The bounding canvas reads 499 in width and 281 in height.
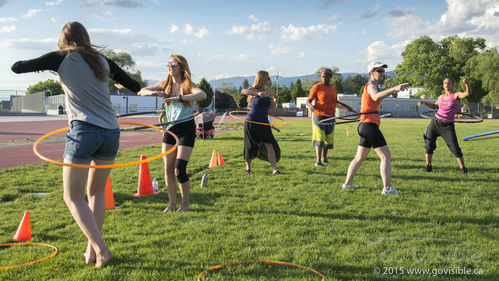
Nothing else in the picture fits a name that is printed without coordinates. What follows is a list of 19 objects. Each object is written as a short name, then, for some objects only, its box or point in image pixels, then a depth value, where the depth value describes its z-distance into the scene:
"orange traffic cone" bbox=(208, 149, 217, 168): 10.14
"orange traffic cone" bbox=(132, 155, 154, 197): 6.90
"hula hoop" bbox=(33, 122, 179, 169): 3.44
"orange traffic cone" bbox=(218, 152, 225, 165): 10.63
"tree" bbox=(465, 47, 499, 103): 65.56
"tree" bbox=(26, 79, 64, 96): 111.44
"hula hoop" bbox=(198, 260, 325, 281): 3.65
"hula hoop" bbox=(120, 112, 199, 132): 5.37
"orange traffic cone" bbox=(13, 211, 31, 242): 4.66
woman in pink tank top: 8.99
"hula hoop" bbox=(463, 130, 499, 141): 5.15
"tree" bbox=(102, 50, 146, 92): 112.84
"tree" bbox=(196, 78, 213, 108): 83.47
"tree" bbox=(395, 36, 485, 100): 71.12
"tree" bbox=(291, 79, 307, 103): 101.56
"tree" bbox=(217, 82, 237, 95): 151.75
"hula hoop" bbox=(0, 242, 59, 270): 3.81
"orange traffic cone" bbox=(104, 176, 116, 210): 5.98
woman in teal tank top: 5.56
